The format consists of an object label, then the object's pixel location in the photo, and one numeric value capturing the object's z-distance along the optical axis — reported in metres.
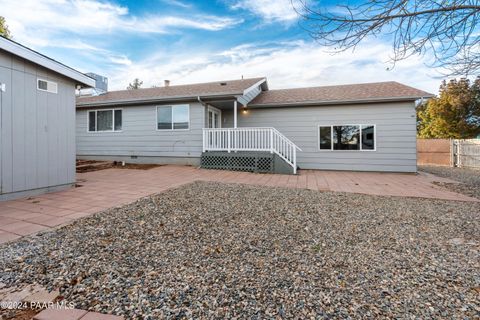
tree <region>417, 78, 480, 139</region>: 15.55
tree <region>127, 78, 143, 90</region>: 42.16
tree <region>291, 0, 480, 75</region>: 3.20
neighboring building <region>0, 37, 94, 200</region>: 4.27
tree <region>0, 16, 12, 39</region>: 13.70
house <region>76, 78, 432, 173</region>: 9.21
